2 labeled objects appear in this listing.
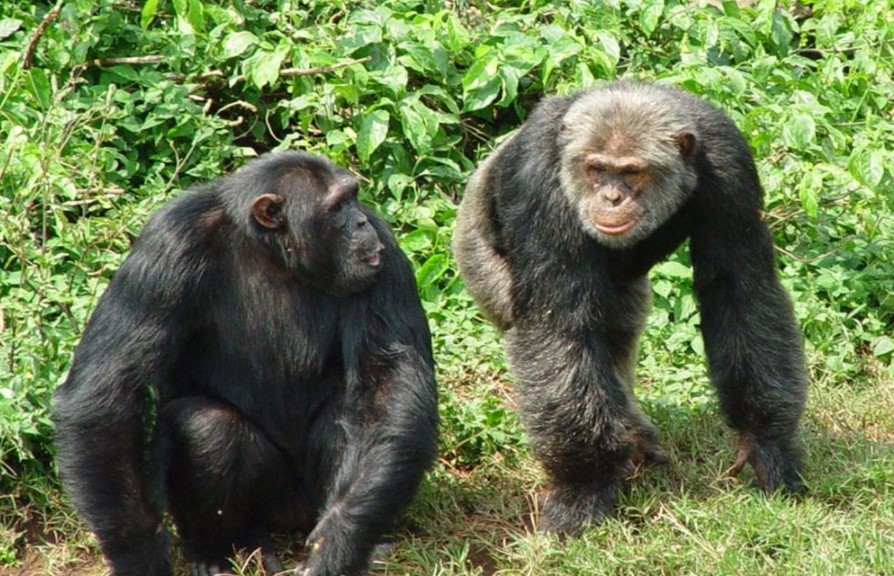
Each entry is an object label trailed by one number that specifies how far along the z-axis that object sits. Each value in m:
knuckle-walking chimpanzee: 13.91
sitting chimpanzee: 12.51
